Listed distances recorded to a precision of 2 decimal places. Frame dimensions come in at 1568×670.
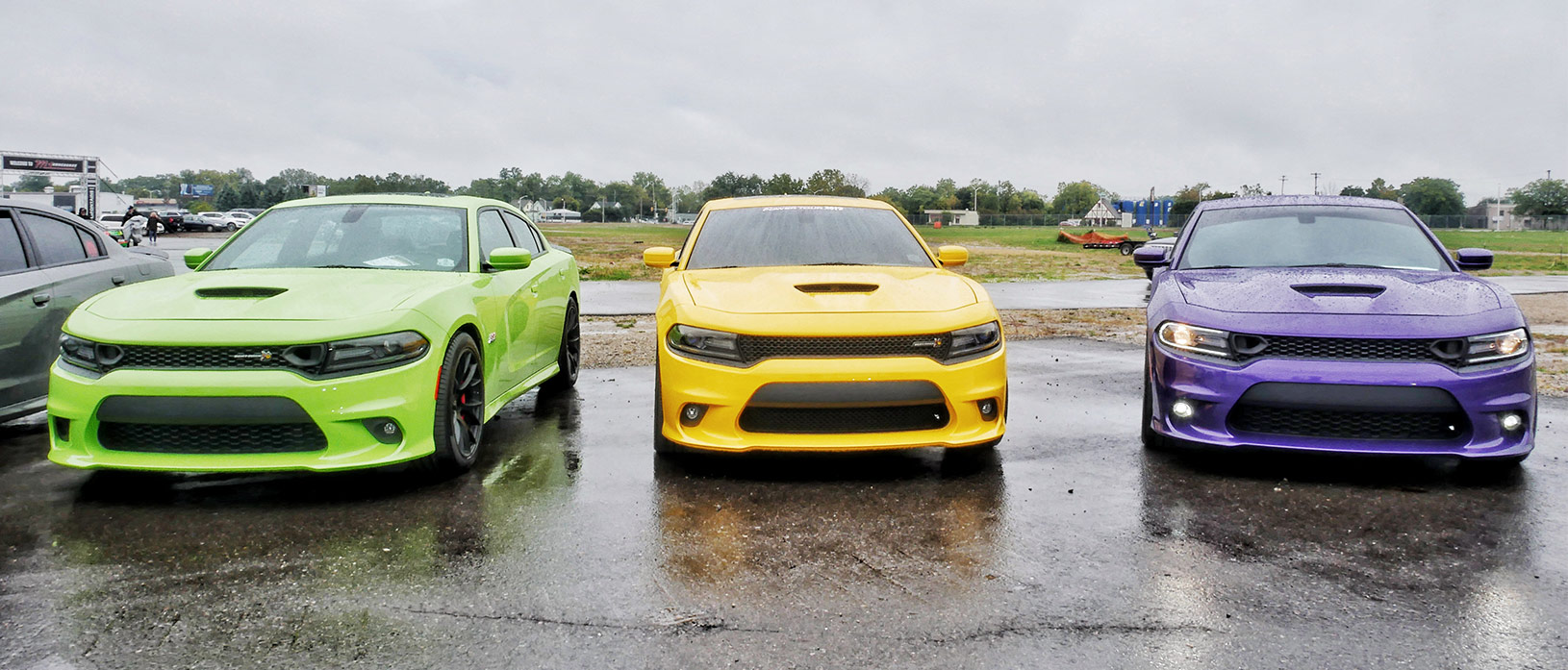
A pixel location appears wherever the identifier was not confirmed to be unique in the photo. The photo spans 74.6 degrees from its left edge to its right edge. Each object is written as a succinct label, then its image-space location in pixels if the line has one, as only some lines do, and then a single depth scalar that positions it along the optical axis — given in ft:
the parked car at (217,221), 211.00
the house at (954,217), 411.40
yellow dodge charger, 15.66
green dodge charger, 14.52
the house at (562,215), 531.62
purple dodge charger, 15.74
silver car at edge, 18.62
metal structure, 239.95
